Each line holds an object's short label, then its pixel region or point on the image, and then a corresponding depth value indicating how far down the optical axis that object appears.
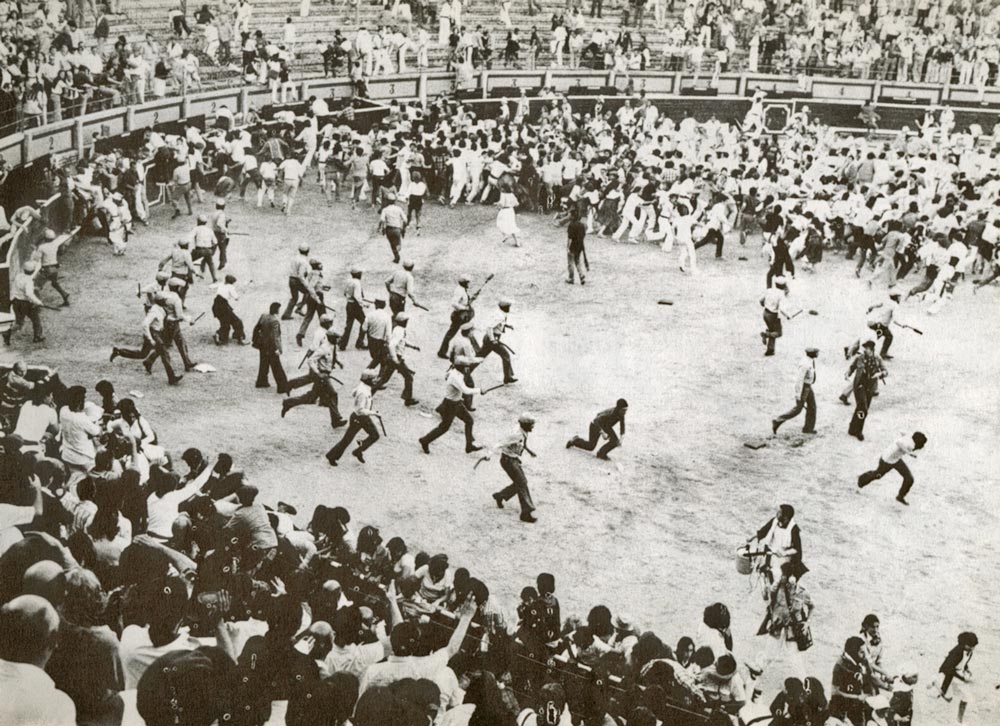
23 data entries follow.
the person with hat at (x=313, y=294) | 16.77
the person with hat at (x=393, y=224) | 20.61
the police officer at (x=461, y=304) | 15.97
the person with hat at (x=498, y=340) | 15.72
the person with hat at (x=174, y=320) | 15.00
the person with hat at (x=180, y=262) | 16.72
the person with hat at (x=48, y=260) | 16.80
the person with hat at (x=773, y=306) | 17.09
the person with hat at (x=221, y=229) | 19.08
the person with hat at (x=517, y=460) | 12.29
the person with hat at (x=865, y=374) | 14.52
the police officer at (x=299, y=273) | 16.95
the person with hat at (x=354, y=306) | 16.25
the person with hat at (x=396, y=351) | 14.65
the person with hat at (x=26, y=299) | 15.80
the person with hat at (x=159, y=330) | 14.92
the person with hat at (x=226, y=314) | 16.00
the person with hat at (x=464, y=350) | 13.98
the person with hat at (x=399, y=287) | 16.77
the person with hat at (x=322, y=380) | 13.70
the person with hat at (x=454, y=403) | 13.38
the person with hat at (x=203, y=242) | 18.40
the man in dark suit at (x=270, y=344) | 14.68
